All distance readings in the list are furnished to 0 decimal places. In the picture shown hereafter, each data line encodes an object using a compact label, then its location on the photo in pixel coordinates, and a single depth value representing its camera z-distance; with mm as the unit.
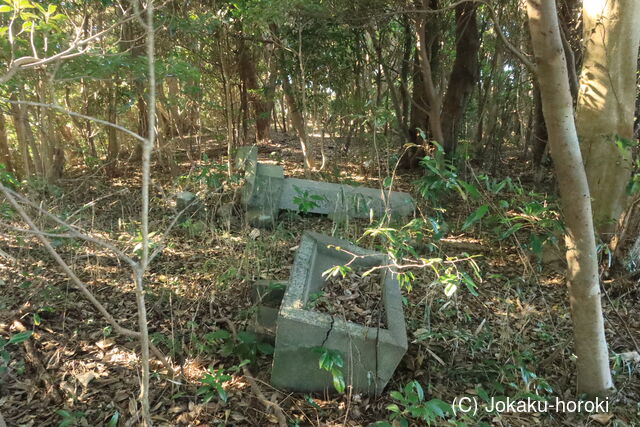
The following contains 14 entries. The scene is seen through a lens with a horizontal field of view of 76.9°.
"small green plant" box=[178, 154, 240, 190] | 4551
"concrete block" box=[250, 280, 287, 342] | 2742
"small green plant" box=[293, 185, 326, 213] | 3752
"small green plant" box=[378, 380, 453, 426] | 1791
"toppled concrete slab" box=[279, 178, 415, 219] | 4660
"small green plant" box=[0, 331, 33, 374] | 2183
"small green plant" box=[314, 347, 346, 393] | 2062
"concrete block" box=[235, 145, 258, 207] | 4914
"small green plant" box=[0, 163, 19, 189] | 2823
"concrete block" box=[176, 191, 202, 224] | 4840
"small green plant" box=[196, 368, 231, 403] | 2078
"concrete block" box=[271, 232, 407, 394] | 2232
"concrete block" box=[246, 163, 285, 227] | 4828
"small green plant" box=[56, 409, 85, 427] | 2008
